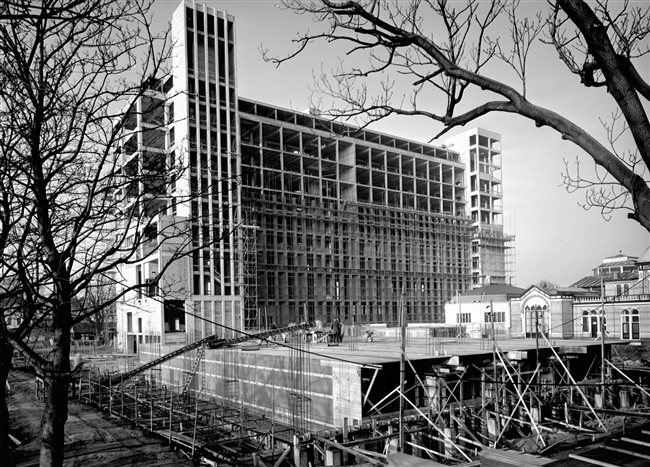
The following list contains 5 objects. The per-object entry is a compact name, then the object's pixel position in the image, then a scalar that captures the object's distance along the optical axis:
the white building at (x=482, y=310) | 46.25
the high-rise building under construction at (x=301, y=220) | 43.59
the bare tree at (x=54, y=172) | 6.41
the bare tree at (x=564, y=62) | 4.73
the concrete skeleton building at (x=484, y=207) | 71.94
